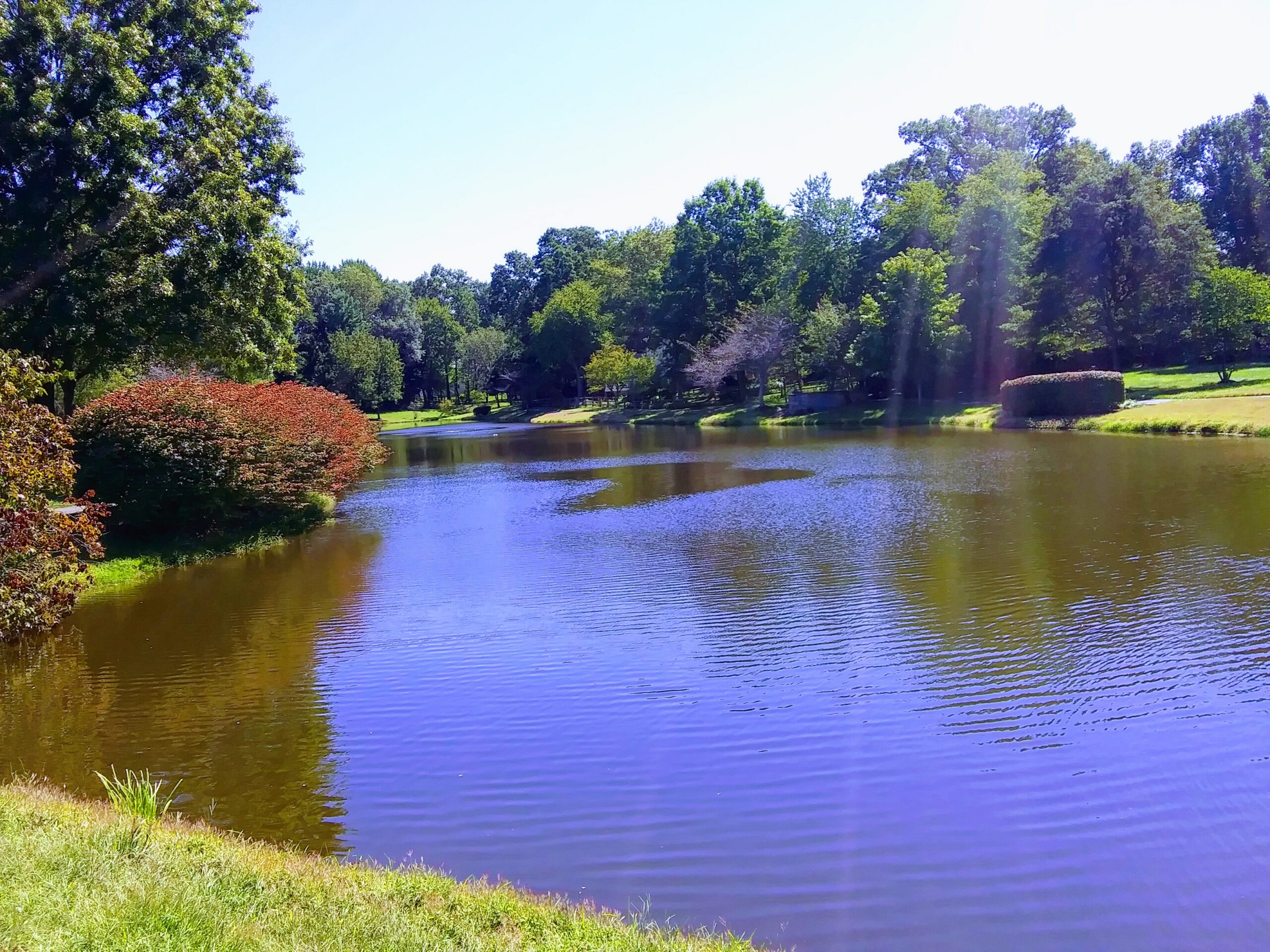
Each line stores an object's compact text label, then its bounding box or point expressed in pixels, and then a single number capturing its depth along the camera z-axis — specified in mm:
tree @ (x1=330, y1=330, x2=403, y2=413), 82188
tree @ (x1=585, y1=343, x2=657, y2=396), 73938
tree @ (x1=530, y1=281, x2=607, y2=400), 83188
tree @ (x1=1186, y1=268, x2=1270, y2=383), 43531
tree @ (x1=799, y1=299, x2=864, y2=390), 54406
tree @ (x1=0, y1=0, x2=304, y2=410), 20375
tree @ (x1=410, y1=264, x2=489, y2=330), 125000
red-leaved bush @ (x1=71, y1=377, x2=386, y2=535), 18484
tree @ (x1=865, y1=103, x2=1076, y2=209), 68312
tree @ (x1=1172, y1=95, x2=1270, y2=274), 64125
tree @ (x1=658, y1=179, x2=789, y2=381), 70938
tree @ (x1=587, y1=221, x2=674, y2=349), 81000
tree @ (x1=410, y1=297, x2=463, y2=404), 100250
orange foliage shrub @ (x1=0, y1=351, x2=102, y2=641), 12086
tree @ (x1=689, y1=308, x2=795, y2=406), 61594
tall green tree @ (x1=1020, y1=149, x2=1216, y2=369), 49719
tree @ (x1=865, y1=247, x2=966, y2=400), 49906
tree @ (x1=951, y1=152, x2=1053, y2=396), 50562
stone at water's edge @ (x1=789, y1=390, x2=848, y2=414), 58656
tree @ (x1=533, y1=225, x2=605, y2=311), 98000
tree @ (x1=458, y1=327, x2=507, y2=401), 96125
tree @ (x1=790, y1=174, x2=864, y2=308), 62719
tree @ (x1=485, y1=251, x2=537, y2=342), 97881
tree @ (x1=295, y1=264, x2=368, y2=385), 84938
